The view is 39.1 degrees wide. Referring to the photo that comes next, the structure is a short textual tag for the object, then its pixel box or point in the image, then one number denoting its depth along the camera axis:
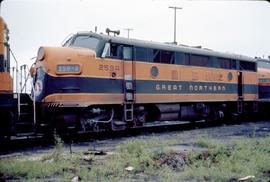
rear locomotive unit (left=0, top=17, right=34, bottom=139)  9.88
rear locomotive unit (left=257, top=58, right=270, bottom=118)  22.05
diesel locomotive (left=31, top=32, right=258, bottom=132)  12.09
